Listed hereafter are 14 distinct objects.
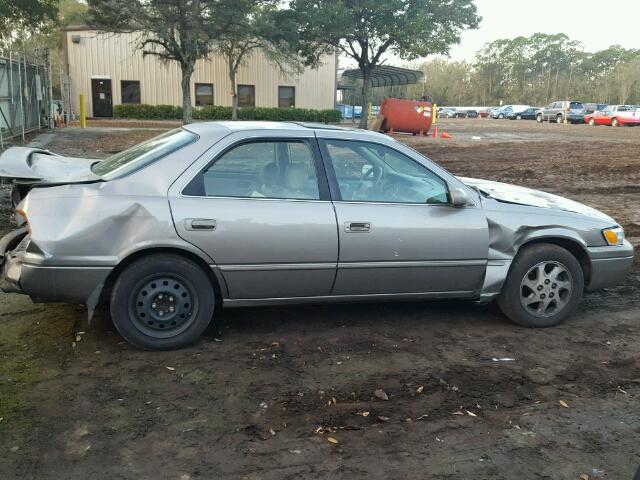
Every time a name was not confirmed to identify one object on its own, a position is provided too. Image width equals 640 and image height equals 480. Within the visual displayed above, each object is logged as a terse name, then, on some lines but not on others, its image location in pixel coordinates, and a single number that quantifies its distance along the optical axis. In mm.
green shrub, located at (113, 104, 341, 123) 35031
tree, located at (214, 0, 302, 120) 24141
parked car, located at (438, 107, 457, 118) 71031
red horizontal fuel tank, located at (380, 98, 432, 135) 27531
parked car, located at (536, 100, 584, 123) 47938
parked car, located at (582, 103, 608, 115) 47638
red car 42375
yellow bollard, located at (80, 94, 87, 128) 27616
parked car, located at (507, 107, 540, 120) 60656
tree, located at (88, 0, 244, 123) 22234
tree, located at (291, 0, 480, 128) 28797
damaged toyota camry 3990
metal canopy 34281
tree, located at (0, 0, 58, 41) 24625
